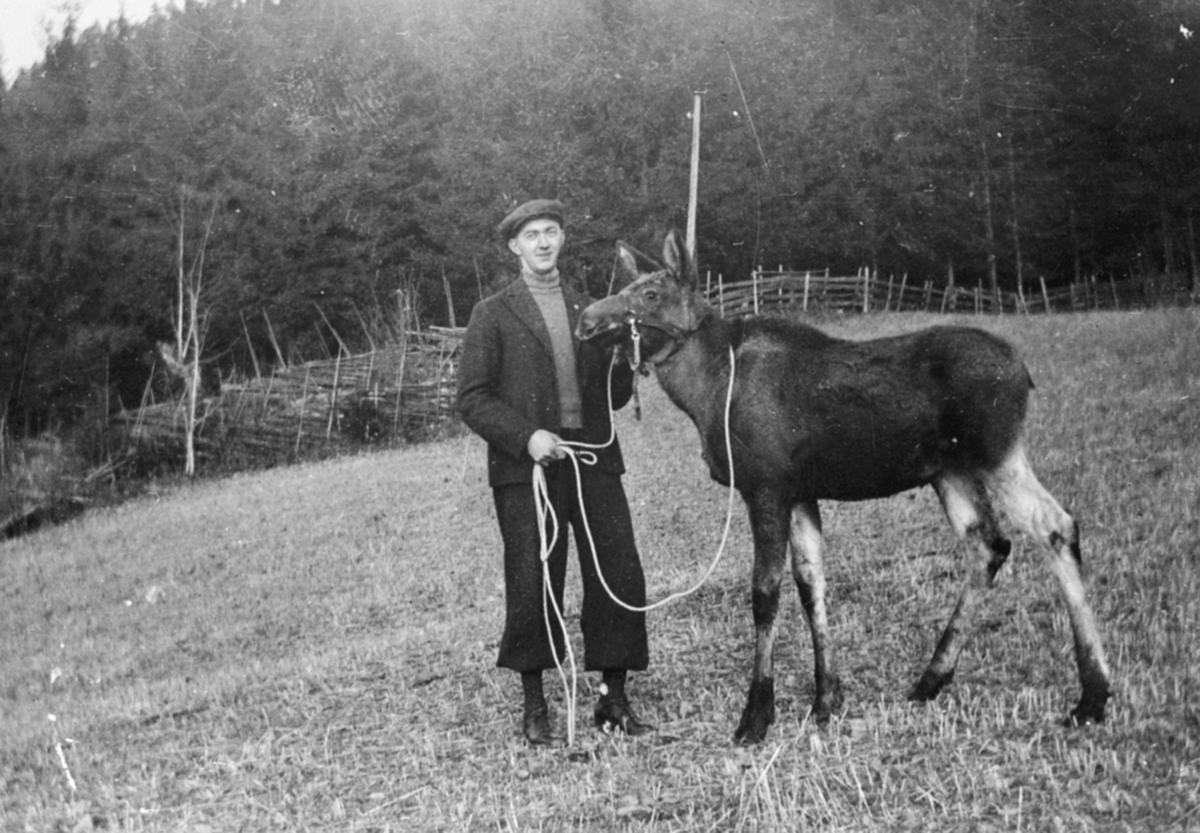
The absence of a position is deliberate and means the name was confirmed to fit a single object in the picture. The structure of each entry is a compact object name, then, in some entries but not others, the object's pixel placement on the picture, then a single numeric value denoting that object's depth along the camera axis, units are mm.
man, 5910
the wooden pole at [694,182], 9750
